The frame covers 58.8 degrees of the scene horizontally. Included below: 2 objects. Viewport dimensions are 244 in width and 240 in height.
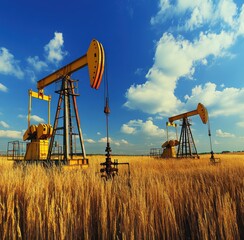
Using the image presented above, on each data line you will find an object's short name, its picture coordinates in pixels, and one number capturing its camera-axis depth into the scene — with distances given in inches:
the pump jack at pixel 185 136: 993.1
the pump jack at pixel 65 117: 423.2
